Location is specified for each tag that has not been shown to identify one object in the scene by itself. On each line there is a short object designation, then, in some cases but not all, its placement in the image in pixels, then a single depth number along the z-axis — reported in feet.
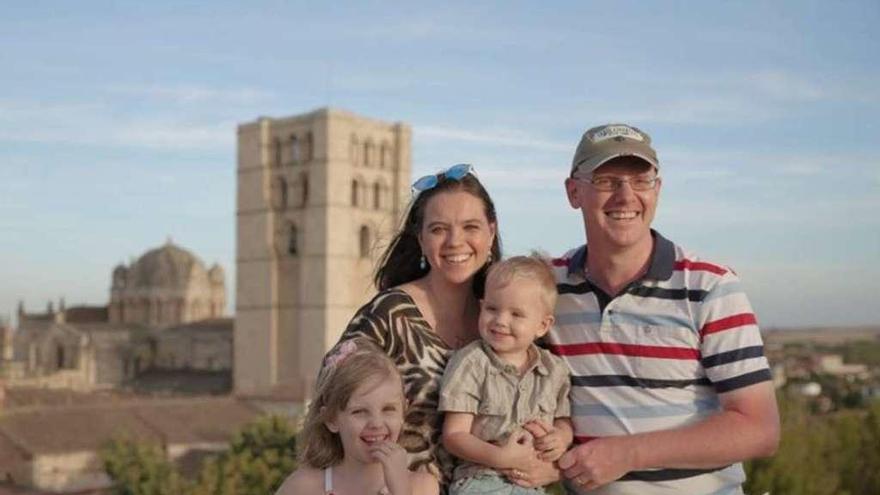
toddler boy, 11.96
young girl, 11.51
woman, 12.39
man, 11.94
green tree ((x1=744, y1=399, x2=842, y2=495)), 50.29
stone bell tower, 157.58
